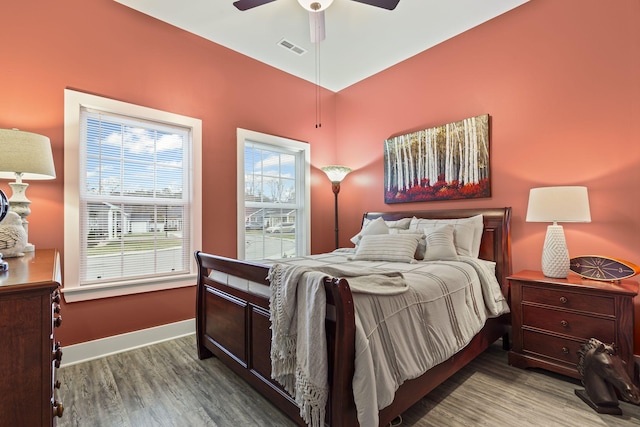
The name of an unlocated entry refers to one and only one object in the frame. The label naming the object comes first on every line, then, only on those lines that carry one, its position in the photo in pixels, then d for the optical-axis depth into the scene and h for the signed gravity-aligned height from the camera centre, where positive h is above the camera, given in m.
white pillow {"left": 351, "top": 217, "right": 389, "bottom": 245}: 3.30 -0.15
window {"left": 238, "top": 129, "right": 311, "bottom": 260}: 3.66 +0.24
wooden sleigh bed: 1.34 -0.74
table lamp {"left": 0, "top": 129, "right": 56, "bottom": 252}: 1.79 +0.35
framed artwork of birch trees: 3.09 +0.57
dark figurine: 1.83 -1.03
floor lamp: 4.07 +0.54
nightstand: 1.99 -0.75
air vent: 3.39 +1.94
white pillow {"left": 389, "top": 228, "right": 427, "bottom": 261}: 2.83 -0.32
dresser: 0.93 -0.43
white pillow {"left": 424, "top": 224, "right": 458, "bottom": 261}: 2.63 -0.27
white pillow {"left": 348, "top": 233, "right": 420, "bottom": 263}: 2.69 -0.31
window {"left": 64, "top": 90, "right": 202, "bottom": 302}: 2.57 +0.17
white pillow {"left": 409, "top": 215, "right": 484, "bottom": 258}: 2.79 -0.16
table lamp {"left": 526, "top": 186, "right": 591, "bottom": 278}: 2.19 +0.00
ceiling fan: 2.27 +1.63
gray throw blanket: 1.40 -0.55
